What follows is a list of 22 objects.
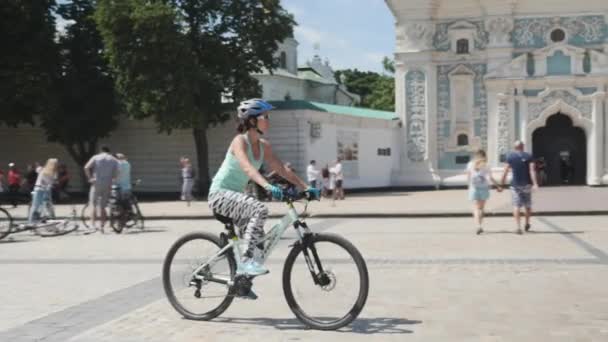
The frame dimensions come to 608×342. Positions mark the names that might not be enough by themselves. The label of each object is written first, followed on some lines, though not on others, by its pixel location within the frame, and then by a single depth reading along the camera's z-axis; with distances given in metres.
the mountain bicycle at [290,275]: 6.76
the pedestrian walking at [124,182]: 18.19
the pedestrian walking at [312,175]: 31.27
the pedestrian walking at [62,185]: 33.57
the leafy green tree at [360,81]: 92.12
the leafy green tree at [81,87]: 35.28
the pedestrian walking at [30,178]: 35.53
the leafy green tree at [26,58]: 32.62
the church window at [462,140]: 42.01
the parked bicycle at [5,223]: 15.58
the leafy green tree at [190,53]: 31.89
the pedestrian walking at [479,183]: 16.28
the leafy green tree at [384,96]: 73.38
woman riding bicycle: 7.02
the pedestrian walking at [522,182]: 16.03
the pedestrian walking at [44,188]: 17.50
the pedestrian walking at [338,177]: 30.48
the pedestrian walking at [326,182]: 33.03
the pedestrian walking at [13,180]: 33.27
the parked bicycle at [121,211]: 17.72
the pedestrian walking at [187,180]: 27.89
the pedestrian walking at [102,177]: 17.62
